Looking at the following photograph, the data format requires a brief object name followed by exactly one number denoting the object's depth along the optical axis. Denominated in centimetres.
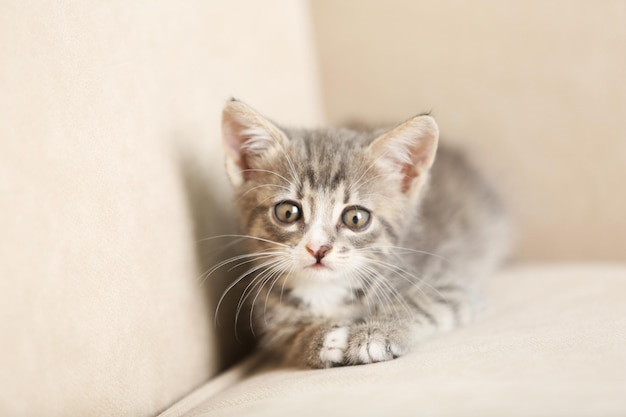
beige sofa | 40
